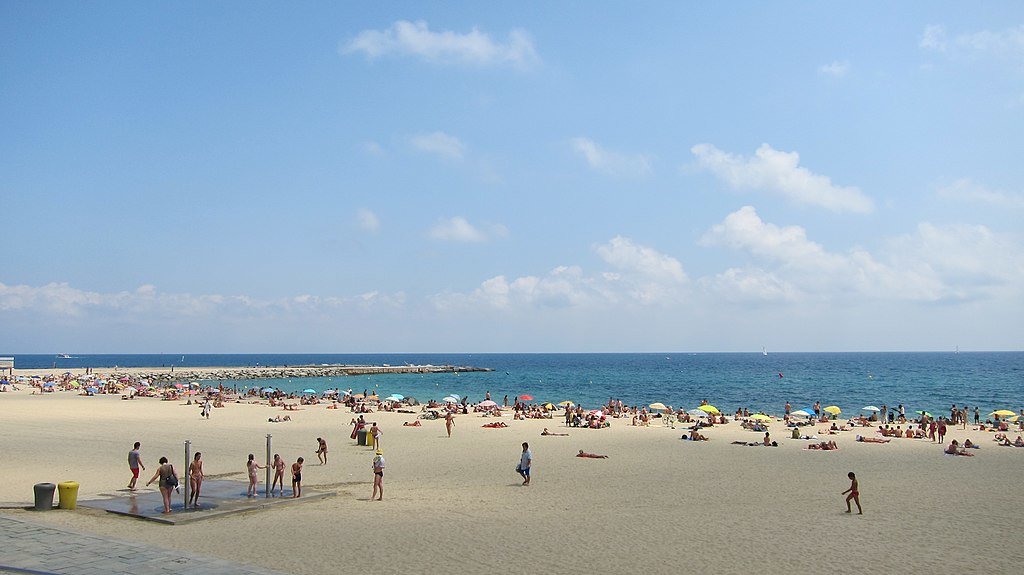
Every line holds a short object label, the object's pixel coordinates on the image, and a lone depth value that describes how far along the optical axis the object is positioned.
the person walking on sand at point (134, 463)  17.17
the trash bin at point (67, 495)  14.61
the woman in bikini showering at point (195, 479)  15.27
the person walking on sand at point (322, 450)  22.69
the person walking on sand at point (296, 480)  16.62
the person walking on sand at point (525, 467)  19.38
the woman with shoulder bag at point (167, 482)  14.60
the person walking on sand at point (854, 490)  15.74
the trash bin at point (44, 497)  14.52
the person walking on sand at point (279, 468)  17.27
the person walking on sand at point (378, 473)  17.03
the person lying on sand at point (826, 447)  27.49
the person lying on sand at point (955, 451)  25.88
